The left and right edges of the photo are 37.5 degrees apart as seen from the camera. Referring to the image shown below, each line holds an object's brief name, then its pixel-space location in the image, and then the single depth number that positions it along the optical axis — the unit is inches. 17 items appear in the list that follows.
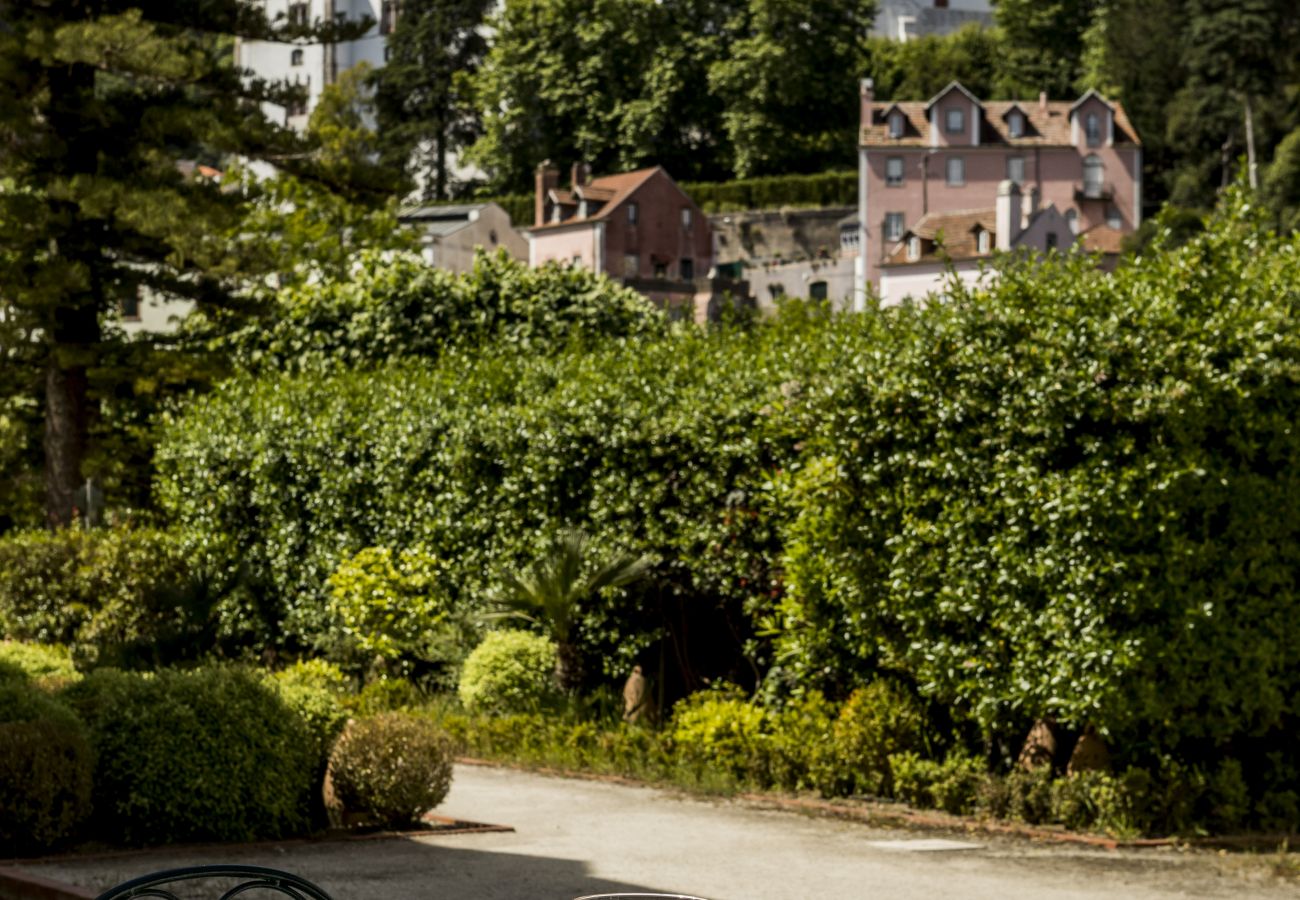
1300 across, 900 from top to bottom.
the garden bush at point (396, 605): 725.3
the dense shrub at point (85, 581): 845.2
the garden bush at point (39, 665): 490.9
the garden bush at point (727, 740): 548.7
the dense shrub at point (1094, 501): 472.7
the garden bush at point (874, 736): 524.7
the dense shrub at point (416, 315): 997.2
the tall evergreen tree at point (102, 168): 881.5
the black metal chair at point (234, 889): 153.9
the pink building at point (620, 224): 3656.5
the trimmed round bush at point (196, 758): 404.2
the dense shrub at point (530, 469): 601.9
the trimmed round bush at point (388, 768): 437.7
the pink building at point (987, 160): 3860.7
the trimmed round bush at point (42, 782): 385.1
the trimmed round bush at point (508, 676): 640.4
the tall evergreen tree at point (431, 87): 4210.1
